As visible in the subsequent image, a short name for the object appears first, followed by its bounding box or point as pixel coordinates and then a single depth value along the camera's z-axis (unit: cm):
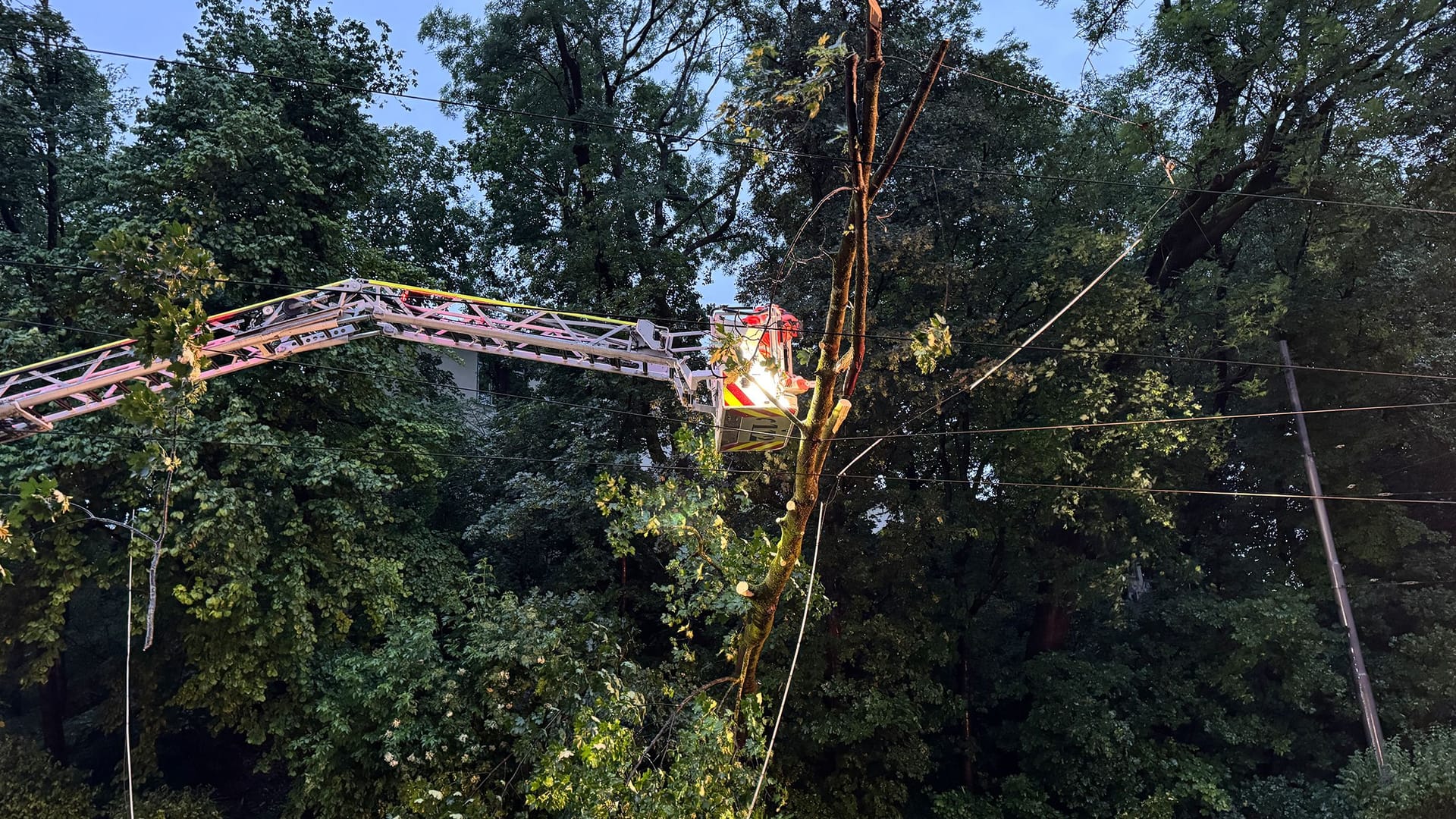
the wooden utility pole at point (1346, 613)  949
